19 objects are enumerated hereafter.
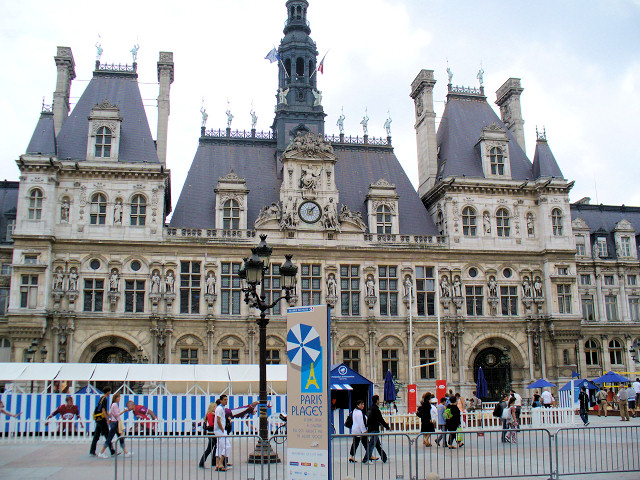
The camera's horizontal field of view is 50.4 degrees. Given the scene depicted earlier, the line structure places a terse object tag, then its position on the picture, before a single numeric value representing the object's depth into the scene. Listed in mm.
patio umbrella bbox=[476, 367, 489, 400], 33625
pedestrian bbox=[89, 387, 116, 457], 19969
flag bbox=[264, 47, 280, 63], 49938
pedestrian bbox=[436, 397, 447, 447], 24797
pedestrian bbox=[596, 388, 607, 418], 36031
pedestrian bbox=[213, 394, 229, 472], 17308
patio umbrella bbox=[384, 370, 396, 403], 32500
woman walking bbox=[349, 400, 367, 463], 20484
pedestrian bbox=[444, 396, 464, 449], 22172
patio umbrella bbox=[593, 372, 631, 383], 36719
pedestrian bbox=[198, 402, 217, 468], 20367
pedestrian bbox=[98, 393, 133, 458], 19797
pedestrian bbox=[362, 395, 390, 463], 19484
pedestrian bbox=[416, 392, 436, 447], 22094
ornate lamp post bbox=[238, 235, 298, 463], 18562
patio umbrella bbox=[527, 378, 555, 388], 36738
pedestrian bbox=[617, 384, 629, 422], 30641
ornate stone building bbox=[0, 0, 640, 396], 40281
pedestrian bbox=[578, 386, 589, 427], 29900
